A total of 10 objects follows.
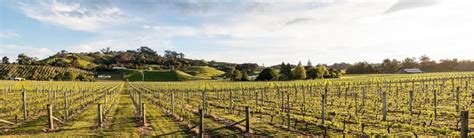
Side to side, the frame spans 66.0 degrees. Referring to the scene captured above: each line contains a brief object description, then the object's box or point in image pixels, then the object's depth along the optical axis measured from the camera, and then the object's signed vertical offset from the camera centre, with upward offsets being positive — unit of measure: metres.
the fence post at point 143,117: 15.53 -1.86
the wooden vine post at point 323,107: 15.13 -1.43
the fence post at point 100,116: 15.12 -1.73
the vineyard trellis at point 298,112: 13.78 -2.11
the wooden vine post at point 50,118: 14.31 -1.73
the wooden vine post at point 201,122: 11.56 -1.54
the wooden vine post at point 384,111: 16.69 -1.77
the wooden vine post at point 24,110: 17.42 -1.70
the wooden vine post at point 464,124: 7.70 -1.09
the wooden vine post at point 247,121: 13.16 -1.71
